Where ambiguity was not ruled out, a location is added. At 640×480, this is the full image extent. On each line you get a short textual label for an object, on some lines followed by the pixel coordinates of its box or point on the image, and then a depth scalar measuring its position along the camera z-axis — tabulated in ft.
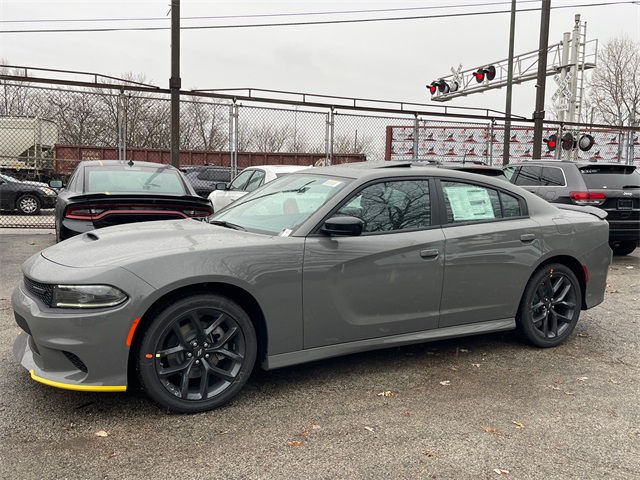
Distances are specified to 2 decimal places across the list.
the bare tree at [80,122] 78.07
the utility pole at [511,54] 60.08
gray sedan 10.33
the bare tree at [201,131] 68.64
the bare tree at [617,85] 134.51
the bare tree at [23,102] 80.97
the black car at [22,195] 52.54
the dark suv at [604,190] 30.12
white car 31.24
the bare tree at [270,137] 52.05
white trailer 68.03
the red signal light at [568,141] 52.26
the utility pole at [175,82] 36.68
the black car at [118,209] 19.22
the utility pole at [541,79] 48.96
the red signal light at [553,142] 53.57
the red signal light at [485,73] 70.49
